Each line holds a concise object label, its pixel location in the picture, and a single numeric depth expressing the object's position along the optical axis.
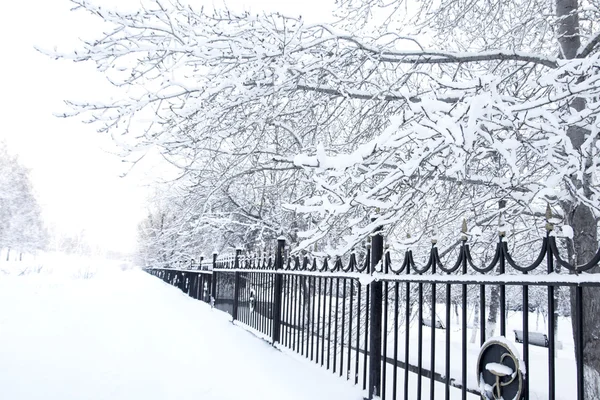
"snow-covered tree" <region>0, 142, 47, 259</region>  58.34
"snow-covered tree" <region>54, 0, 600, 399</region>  2.78
